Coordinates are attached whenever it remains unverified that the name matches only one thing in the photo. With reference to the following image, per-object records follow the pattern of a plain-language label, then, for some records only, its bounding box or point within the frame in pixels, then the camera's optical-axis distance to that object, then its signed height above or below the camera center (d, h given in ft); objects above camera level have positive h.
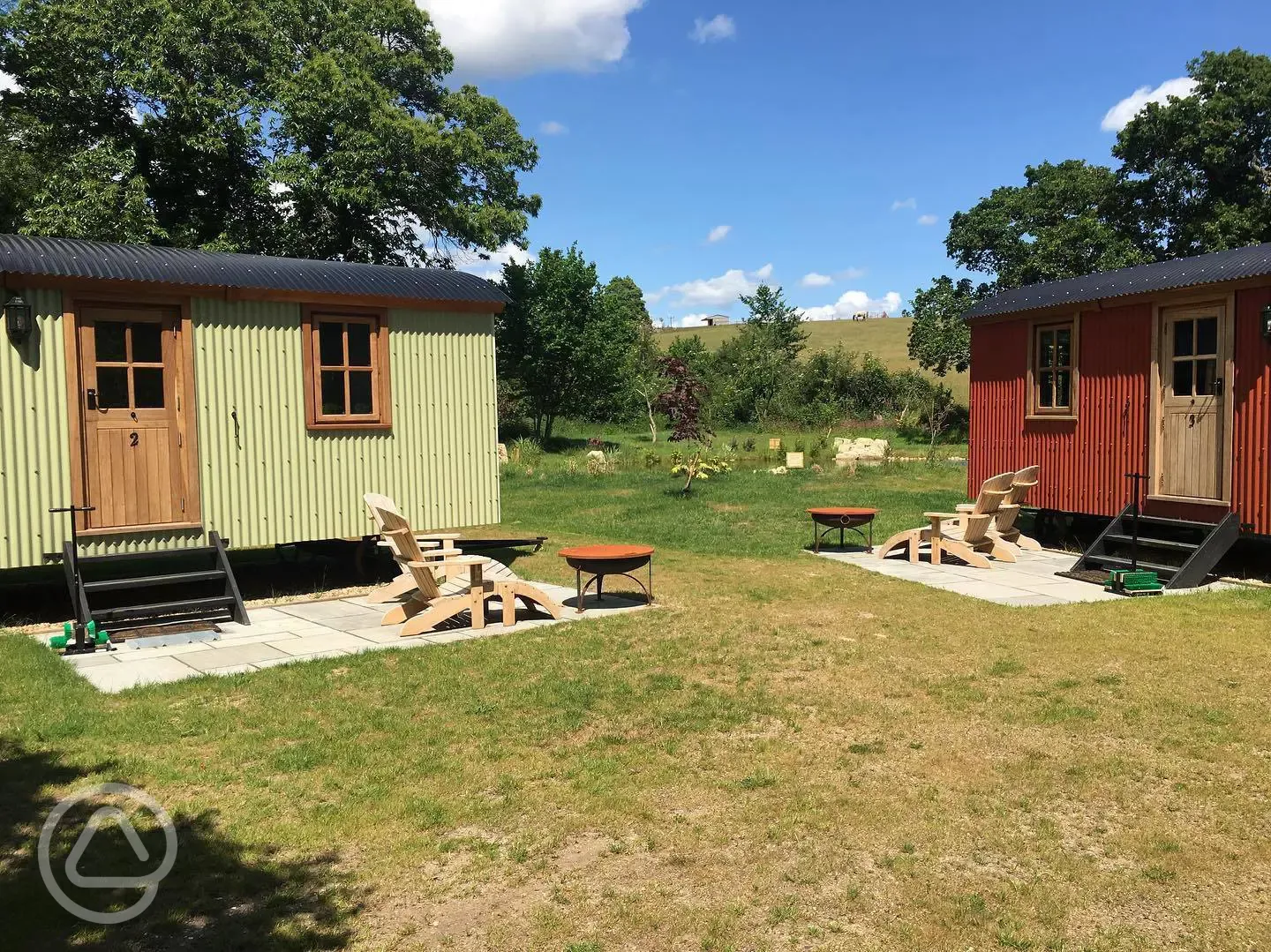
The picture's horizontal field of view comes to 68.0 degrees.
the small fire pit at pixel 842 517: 35.19 -3.12
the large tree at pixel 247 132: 69.56 +25.22
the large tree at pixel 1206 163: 86.48 +25.64
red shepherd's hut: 29.32 +1.17
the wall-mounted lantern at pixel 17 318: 24.44 +3.38
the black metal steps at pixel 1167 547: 28.96 -3.88
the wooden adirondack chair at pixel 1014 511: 35.68 -3.03
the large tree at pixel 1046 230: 94.32 +22.55
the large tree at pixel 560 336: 93.30 +10.21
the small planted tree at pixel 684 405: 83.05 +2.93
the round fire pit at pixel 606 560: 25.55 -3.34
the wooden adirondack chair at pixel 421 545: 26.81 -3.33
